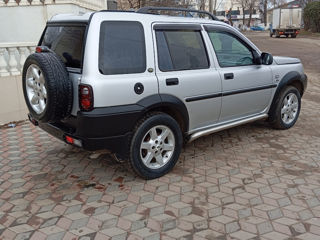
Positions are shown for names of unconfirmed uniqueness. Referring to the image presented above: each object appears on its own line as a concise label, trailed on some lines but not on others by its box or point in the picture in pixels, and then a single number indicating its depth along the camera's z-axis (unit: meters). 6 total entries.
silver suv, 3.28
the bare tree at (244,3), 73.19
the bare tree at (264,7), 75.58
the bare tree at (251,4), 70.19
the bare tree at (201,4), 26.14
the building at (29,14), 8.34
